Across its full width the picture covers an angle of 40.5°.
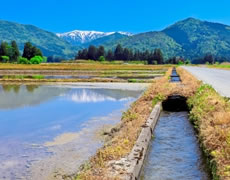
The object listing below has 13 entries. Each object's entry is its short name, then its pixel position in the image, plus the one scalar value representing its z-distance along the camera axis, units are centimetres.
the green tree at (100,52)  17320
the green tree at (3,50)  12527
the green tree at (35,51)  13580
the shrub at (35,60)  12366
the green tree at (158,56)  17512
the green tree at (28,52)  13450
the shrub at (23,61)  12119
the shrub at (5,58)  12225
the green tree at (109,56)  17475
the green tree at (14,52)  13175
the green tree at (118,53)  17675
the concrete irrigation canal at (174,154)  757
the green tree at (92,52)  17312
